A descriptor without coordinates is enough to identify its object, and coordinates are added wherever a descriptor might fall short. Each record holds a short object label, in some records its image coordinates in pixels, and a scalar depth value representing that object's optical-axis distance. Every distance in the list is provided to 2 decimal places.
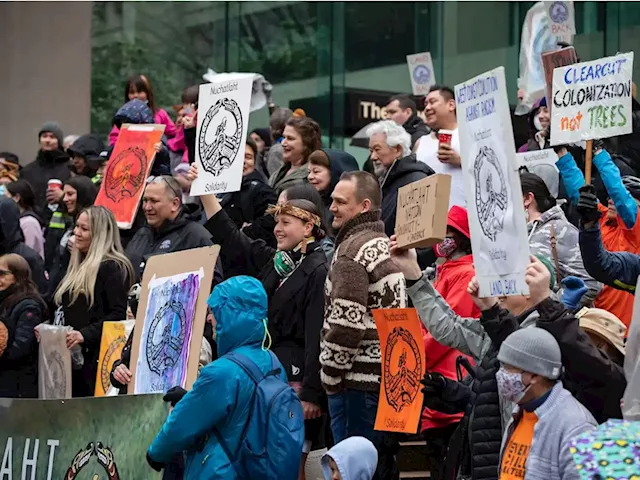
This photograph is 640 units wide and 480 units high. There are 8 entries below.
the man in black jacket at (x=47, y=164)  16.75
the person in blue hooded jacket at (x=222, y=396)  6.94
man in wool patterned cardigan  8.42
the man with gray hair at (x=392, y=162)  10.38
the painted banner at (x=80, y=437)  8.32
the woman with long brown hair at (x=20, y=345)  11.52
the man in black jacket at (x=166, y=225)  10.86
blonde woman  10.81
